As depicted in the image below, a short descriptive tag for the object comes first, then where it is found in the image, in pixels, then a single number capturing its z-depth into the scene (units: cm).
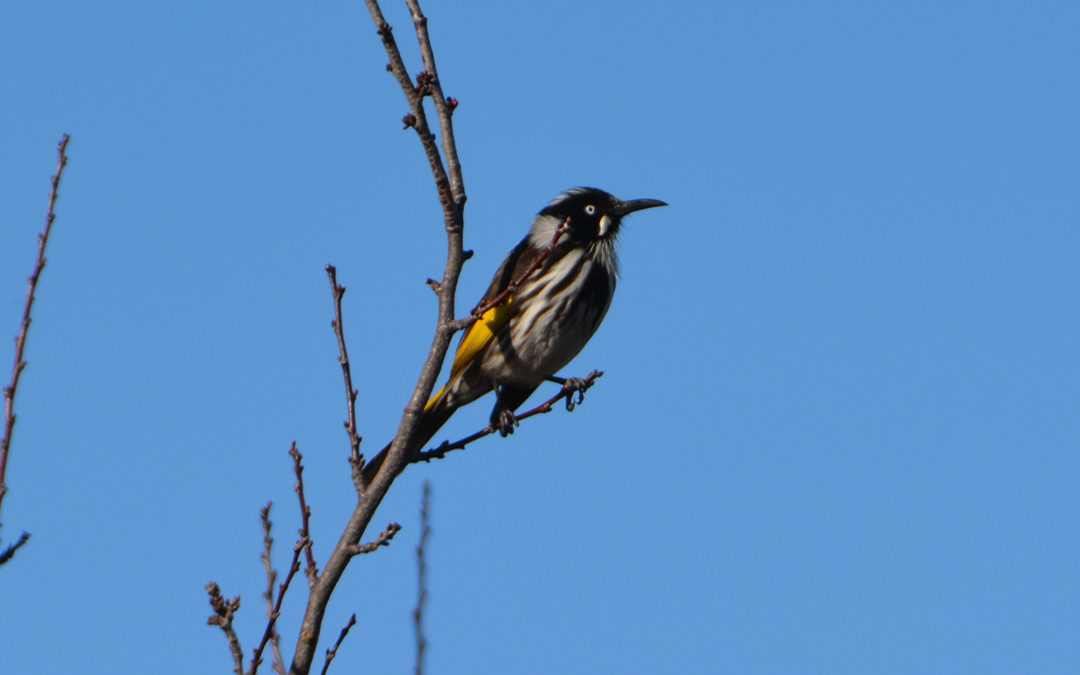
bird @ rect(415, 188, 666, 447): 1362
